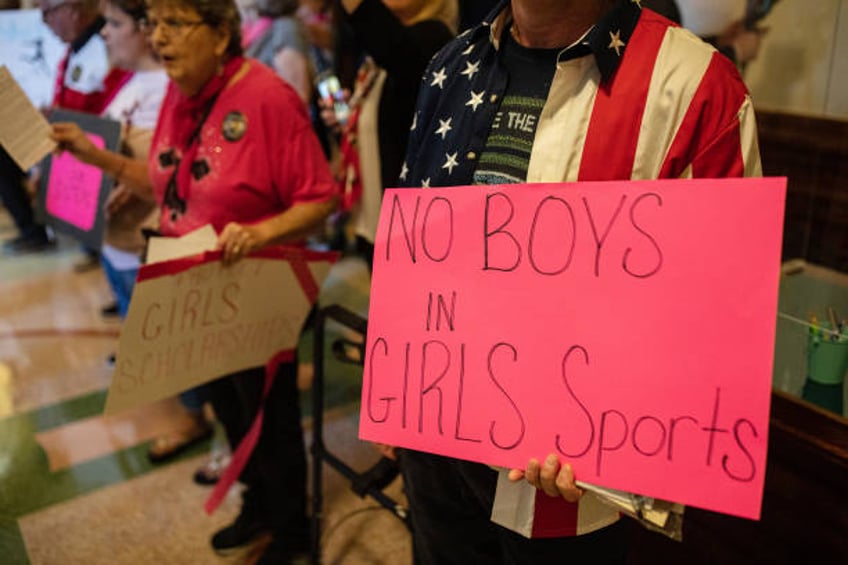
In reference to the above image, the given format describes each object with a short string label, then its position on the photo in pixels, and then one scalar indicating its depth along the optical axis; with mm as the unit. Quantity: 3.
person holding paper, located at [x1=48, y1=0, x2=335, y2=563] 1535
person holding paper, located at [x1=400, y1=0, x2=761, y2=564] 802
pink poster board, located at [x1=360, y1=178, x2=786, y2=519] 689
